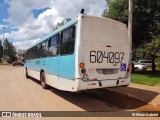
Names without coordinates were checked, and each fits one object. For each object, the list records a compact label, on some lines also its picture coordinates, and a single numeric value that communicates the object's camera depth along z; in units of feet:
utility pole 25.94
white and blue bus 14.34
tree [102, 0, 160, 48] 35.75
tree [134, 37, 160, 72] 29.81
